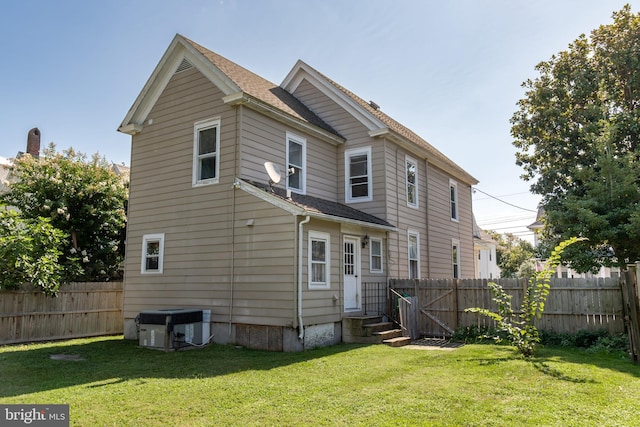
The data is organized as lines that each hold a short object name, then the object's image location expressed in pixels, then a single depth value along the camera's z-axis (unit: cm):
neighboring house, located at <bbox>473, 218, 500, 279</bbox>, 3102
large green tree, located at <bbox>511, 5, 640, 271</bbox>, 1372
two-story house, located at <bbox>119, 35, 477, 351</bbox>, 1030
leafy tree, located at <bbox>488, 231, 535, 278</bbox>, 4150
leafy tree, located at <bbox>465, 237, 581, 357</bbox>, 848
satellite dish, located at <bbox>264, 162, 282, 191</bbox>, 1084
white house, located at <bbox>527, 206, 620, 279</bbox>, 2048
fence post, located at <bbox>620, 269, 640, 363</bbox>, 782
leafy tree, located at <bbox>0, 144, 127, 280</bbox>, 1472
